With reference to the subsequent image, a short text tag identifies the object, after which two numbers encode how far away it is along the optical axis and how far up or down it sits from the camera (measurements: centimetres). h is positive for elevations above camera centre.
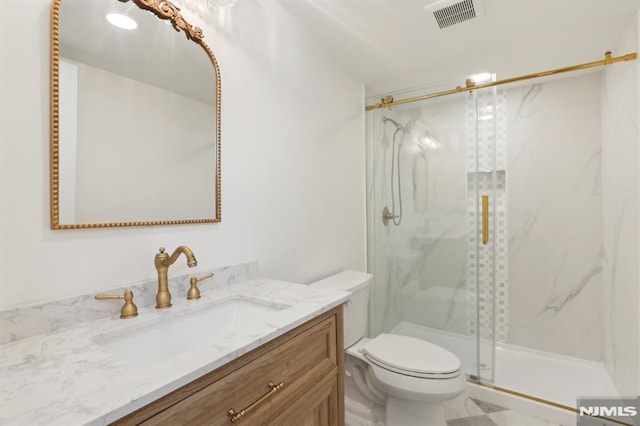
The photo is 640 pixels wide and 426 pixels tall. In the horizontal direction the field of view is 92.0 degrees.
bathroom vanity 52 -32
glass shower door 209 -7
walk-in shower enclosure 205 -12
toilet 142 -78
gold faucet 99 -20
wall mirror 88 +33
